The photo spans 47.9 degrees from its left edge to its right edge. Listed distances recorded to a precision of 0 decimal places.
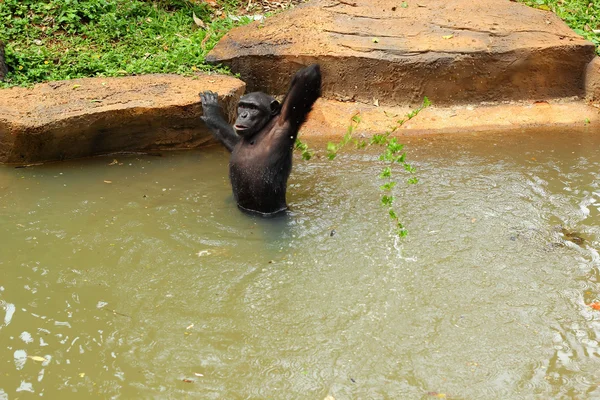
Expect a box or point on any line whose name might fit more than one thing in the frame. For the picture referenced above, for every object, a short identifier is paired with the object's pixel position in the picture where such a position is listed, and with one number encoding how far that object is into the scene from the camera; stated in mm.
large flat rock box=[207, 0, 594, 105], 8773
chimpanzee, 6035
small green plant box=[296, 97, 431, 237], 5391
